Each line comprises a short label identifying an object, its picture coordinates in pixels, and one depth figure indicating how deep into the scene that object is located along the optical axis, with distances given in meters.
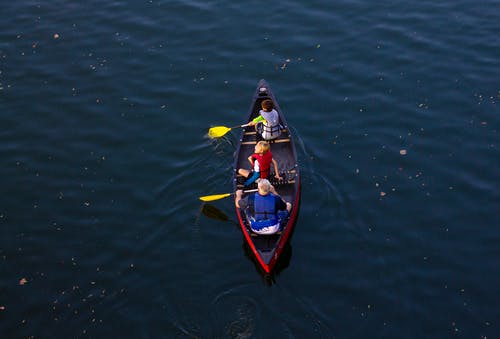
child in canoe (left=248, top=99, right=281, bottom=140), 24.66
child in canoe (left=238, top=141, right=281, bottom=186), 22.25
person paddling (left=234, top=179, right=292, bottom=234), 20.62
